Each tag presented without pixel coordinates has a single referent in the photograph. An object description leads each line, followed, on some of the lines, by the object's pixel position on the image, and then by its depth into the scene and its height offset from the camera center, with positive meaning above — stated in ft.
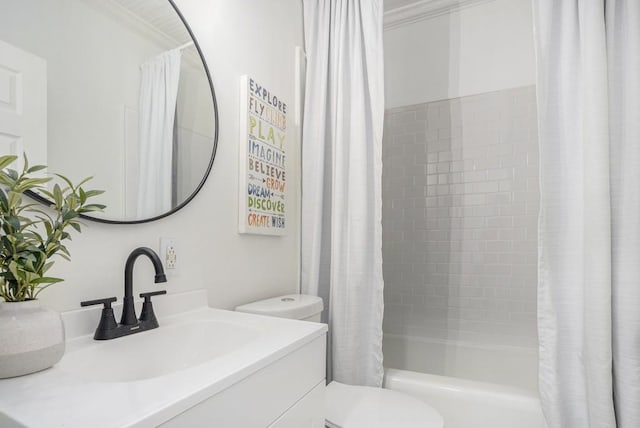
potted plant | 1.95 -0.34
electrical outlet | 3.57 -0.26
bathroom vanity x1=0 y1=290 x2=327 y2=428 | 1.65 -0.90
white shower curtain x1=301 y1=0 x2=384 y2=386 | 5.51 +0.78
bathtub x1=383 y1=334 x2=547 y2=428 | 4.50 -2.46
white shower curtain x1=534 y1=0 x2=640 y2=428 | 4.17 +0.19
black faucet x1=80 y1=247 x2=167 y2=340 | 2.81 -0.71
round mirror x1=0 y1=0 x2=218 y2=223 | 2.56 +1.12
